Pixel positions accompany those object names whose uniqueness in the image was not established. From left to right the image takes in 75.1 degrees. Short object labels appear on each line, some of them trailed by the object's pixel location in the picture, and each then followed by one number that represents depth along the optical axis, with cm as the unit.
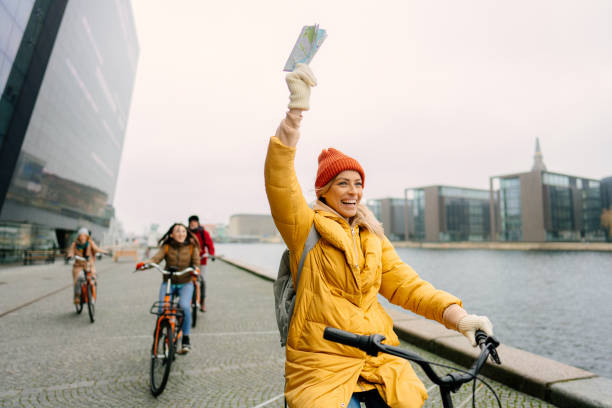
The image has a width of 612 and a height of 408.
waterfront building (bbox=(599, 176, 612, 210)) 8342
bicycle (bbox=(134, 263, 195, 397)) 399
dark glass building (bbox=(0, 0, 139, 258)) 2269
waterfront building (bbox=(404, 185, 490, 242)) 10562
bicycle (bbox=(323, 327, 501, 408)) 138
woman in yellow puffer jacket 166
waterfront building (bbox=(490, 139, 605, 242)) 7656
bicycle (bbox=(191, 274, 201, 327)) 705
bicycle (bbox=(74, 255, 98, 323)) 744
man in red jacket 834
